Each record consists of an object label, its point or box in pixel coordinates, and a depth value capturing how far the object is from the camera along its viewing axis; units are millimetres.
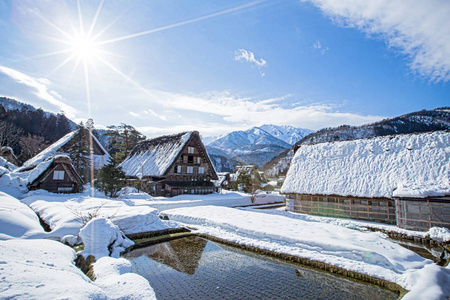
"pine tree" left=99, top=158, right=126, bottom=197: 23500
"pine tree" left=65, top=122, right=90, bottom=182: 29219
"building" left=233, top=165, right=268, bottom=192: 38406
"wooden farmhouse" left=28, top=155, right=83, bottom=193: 21859
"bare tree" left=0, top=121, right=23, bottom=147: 41581
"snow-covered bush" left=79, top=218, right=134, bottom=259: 8961
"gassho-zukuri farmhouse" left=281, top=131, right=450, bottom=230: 14453
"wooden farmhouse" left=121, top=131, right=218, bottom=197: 29547
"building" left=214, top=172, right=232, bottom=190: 50859
